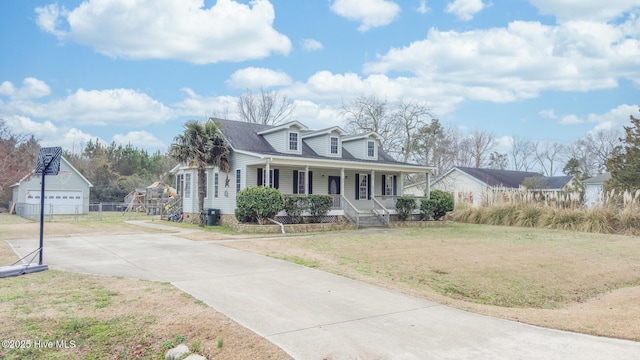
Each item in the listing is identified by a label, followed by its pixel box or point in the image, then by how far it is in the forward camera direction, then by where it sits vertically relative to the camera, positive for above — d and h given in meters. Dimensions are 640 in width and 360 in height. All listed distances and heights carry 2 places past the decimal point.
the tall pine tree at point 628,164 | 24.57 +1.99
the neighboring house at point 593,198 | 22.11 -0.08
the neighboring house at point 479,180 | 38.97 +1.60
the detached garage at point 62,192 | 35.81 +0.22
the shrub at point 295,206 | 19.98 -0.51
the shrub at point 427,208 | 24.48 -0.71
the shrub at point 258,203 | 18.78 -0.36
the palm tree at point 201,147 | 21.44 +2.48
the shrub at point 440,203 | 24.67 -0.42
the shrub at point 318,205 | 20.61 -0.48
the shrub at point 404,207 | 23.97 -0.65
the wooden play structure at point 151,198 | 34.09 -0.31
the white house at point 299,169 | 21.66 +1.53
